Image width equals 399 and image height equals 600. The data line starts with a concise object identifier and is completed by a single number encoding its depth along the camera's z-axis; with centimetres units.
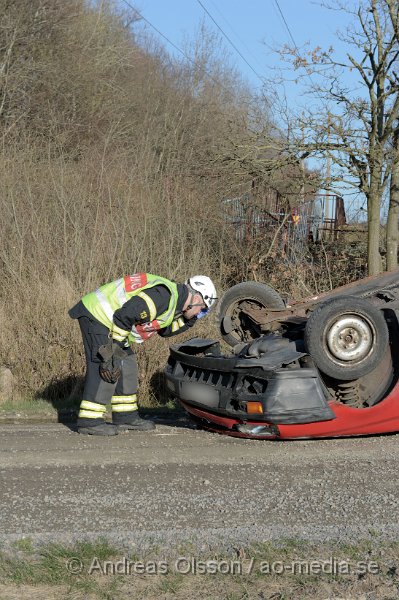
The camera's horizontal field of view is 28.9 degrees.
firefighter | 645
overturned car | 564
